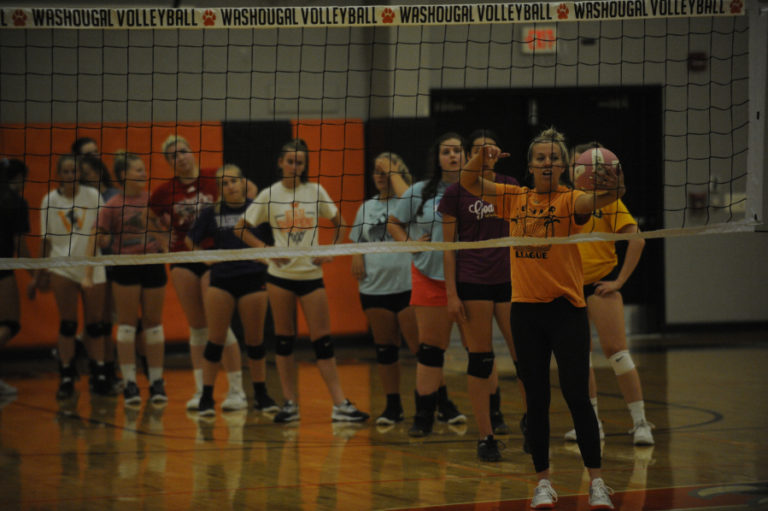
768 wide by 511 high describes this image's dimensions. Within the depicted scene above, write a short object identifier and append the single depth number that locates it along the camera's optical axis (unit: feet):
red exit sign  76.48
